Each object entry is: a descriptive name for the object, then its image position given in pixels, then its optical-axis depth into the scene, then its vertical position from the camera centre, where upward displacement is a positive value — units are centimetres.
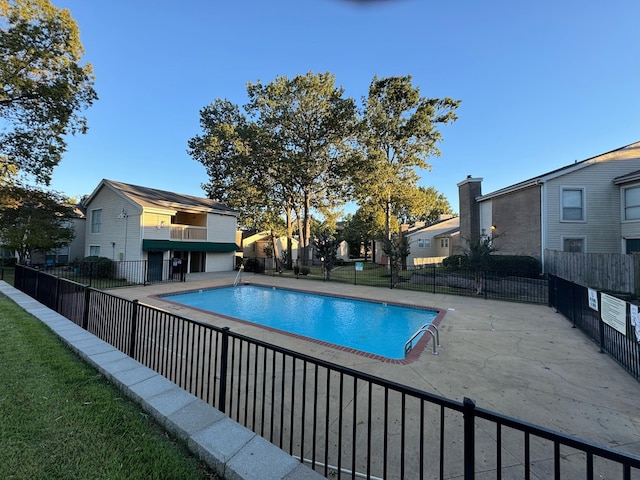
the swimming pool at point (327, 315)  838 -255
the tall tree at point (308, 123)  2334 +1119
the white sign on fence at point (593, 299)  597 -95
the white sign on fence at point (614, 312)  455 -98
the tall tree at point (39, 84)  1355 +878
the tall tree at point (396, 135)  2266 +1004
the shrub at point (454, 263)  1859 -66
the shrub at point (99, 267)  1691 -127
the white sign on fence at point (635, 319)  399 -91
